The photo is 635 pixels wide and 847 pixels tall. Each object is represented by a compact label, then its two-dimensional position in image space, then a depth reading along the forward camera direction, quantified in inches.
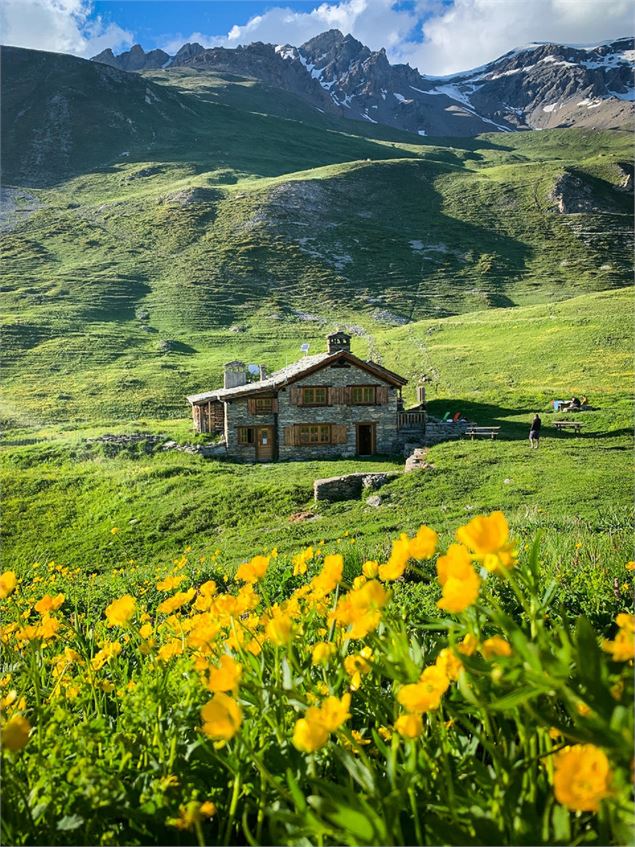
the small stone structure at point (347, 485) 886.4
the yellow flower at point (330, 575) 87.7
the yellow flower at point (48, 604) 110.7
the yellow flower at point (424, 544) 75.0
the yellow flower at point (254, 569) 99.9
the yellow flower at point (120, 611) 97.1
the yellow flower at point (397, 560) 76.5
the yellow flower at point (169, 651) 102.9
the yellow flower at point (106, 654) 110.7
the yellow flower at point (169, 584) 126.2
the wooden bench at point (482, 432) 1146.0
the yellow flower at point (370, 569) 95.1
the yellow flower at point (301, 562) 127.4
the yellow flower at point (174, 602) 111.0
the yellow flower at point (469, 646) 69.8
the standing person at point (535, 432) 1010.1
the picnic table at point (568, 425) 1150.5
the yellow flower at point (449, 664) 69.2
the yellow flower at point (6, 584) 109.7
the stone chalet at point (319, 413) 1194.6
